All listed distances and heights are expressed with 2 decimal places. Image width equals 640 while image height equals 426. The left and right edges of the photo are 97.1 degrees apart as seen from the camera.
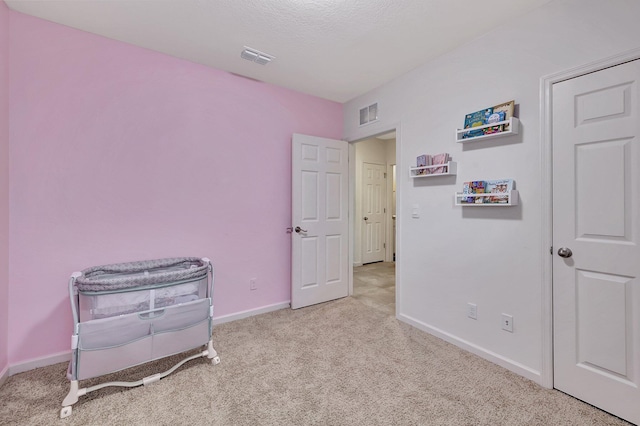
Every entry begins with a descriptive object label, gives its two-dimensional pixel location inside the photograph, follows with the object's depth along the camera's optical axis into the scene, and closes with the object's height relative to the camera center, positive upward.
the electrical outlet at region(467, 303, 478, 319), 2.29 -0.81
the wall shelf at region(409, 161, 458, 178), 2.38 +0.38
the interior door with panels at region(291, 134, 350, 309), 3.20 -0.10
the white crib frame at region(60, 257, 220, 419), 1.63 -1.05
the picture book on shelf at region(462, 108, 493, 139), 2.11 +0.71
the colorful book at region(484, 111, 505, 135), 2.00 +0.66
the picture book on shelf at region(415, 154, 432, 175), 2.56 +0.46
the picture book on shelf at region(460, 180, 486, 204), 2.14 +0.17
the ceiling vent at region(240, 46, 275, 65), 2.44 +1.39
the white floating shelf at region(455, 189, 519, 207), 1.96 +0.10
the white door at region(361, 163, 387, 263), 5.59 +0.00
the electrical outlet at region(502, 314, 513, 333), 2.06 -0.82
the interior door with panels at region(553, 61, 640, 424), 1.55 -0.16
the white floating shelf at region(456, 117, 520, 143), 1.94 +0.57
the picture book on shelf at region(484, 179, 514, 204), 1.98 +0.16
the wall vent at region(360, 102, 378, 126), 3.21 +1.14
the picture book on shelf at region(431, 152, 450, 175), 2.42 +0.45
